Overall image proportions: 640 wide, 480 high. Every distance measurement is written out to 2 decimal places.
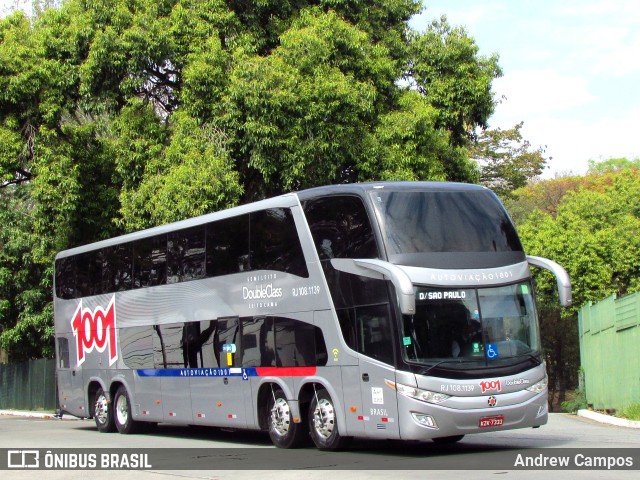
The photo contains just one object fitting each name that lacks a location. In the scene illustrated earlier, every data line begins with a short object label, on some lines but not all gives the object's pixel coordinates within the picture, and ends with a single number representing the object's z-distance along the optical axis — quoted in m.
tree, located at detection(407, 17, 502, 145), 27.06
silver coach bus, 13.24
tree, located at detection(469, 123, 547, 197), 54.03
